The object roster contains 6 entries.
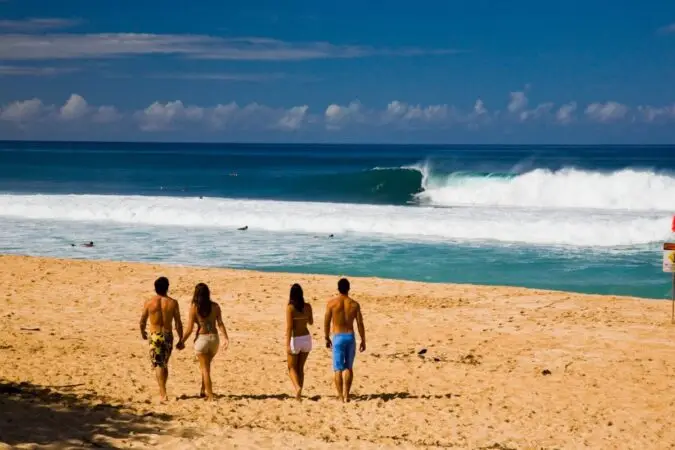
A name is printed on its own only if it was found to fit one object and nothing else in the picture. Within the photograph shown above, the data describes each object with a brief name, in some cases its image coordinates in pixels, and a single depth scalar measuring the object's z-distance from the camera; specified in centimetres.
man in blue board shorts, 1737
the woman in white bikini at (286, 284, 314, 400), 1720
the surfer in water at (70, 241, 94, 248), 4869
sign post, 2702
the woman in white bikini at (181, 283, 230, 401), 1678
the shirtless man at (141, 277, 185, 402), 1680
